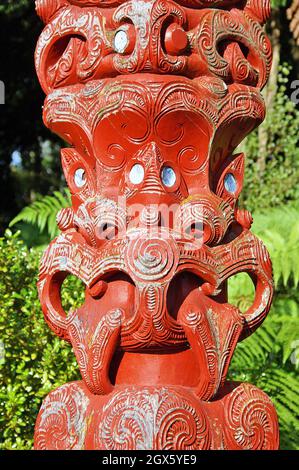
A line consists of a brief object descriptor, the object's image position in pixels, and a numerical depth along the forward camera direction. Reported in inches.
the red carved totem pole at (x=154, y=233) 97.0
